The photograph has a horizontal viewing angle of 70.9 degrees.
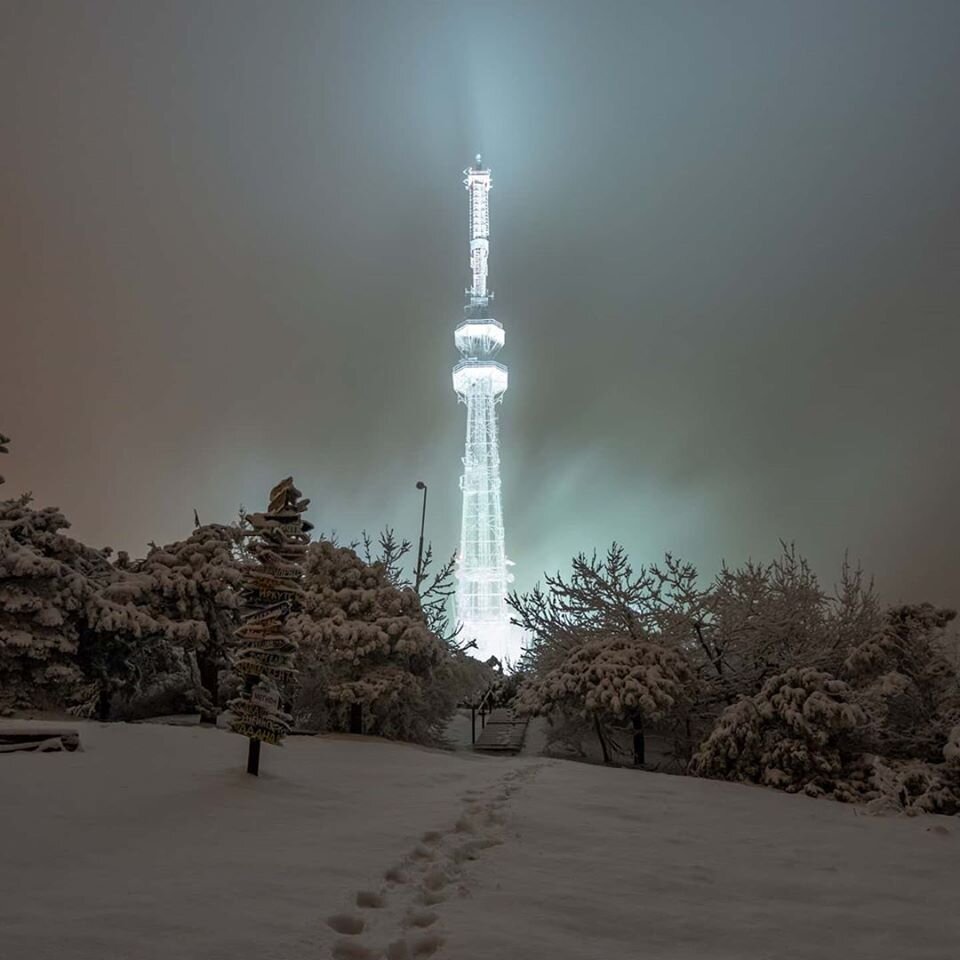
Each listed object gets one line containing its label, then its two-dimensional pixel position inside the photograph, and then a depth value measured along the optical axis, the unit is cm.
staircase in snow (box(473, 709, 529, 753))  1541
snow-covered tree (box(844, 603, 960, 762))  1070
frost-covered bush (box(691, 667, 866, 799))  978
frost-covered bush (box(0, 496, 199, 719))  1441
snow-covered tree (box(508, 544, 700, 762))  1213
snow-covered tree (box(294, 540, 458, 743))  1323
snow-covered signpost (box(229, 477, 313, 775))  804
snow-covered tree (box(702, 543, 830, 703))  1385
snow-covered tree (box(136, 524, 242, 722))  1602
